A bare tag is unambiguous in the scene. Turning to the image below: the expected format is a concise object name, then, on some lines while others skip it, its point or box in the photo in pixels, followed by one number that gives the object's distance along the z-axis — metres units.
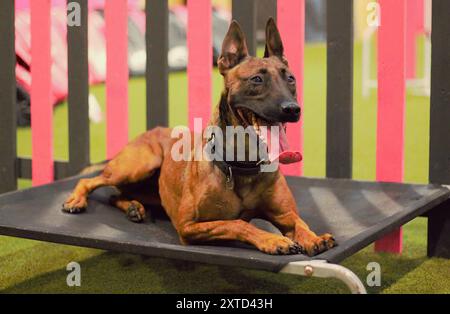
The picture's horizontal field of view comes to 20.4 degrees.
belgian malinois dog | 3.72
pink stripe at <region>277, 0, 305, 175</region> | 5.40
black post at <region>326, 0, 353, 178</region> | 5.24
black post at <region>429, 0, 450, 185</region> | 4.96
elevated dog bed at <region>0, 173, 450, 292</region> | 3.49
